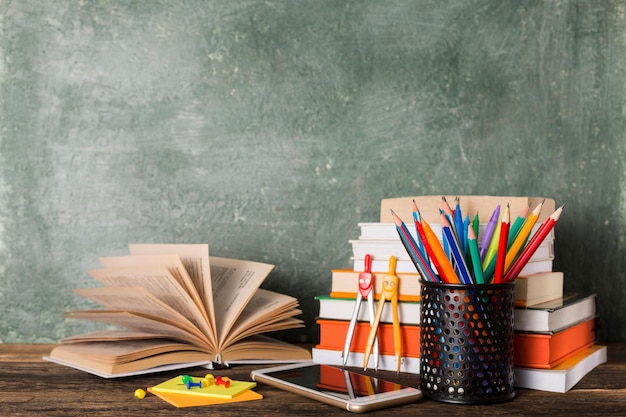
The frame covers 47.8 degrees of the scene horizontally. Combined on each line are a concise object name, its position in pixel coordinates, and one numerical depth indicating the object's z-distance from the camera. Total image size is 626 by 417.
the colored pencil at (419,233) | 0.91
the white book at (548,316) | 0.95
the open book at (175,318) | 1.05
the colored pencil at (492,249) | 0.91
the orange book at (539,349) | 0.94
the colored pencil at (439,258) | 0.89
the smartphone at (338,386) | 0.84
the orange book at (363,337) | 1.04
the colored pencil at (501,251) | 0.87
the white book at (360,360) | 1.03
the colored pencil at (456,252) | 0.88
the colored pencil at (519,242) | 0.90
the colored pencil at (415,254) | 0.91
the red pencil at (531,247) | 0.90
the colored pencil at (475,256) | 0.87
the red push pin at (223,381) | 0.94
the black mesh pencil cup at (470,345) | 0.87
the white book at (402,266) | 1.07
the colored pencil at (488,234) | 0.94
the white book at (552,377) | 0.93
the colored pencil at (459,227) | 0.92
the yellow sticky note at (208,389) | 0.90
